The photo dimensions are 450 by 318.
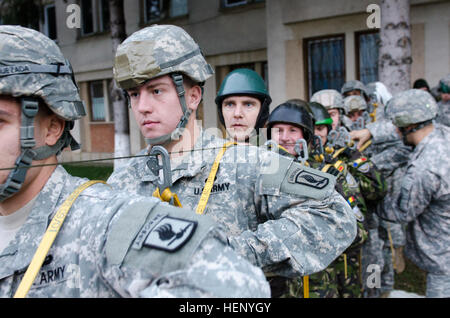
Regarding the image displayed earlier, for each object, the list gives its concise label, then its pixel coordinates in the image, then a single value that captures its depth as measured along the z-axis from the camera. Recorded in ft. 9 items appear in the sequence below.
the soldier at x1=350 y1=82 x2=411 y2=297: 16.28
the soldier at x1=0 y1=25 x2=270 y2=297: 3.85
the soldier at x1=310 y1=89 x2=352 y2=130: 17.42
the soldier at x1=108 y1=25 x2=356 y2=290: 6.63
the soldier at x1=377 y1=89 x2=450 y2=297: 12.51
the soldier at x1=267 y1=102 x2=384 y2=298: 11.47
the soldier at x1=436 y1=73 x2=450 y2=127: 19.26
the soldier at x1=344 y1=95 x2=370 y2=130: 20.33
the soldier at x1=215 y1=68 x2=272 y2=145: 10.81
